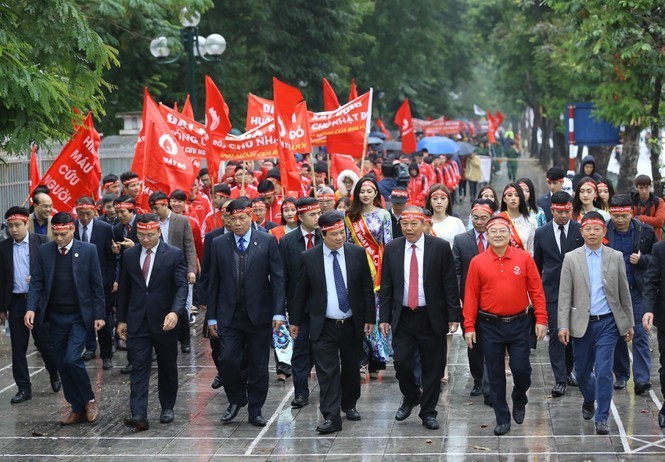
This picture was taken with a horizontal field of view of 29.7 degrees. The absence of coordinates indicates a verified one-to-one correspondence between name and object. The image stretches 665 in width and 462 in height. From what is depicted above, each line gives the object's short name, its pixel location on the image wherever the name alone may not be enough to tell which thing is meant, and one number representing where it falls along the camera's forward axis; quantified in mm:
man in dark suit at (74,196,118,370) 14414
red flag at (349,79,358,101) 23250
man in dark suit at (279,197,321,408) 11938
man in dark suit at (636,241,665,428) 10867
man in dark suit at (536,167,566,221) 14859
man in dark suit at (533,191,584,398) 12172
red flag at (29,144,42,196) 18750
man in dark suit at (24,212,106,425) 11641
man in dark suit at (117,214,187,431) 11328
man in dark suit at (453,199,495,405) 12094
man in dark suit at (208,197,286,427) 11258
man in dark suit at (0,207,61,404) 12812
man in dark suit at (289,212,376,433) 11031
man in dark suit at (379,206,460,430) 10938
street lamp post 24141
